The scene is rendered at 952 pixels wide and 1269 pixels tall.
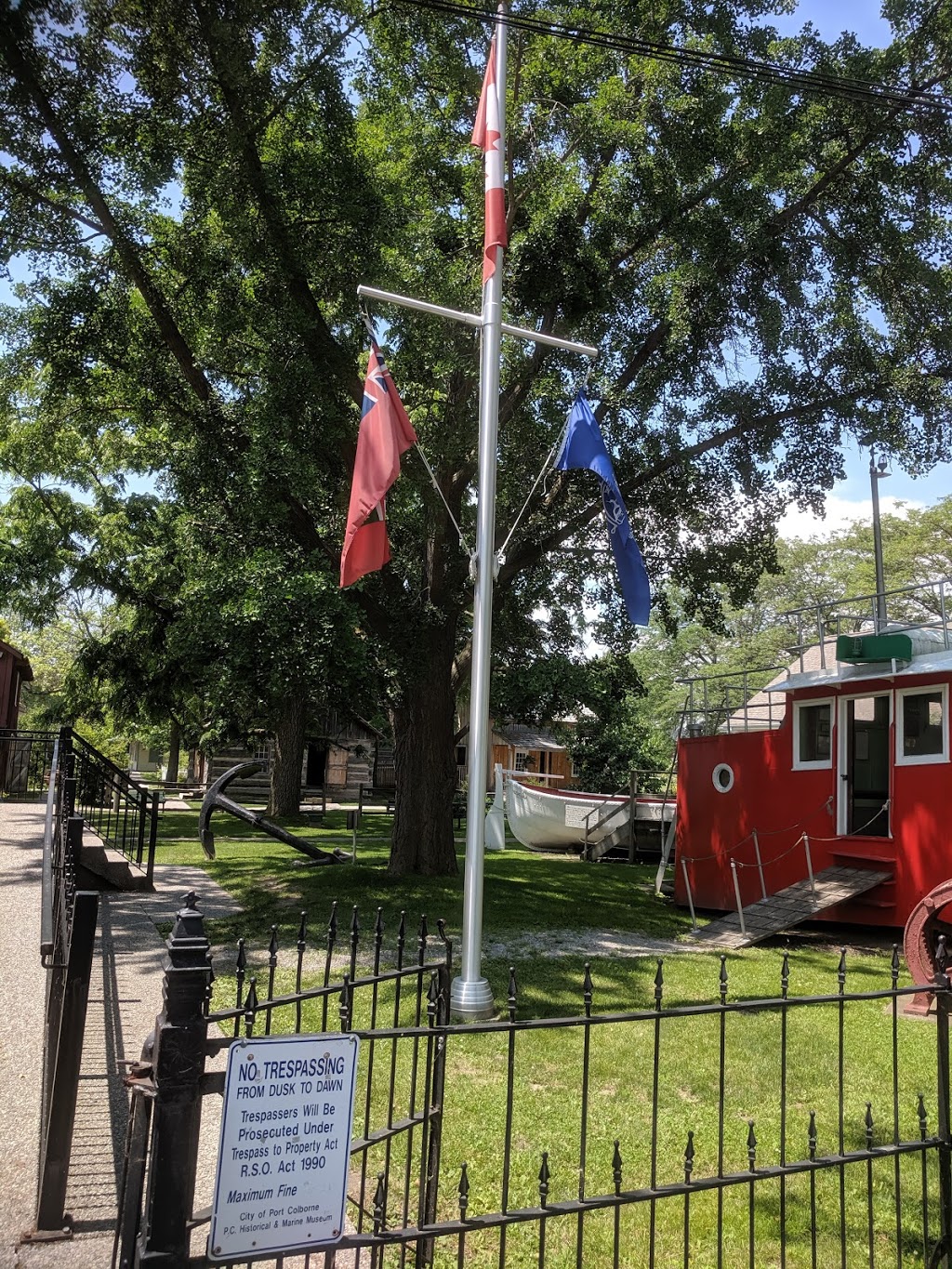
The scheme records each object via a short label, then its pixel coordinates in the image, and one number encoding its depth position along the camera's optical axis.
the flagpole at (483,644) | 7.82
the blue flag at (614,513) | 8.80
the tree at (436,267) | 12.07
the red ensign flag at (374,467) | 7.98
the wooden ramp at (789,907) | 11.47
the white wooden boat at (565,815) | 23.34
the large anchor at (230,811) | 14.16
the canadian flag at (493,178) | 8.66
